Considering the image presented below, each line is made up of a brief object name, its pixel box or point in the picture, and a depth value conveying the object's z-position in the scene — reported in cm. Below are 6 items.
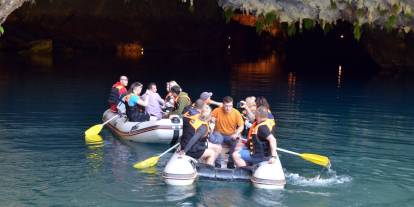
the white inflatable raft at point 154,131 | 1283
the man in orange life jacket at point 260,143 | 937
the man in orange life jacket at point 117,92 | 1470
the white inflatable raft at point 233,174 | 939
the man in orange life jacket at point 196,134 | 966
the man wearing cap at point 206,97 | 1142
